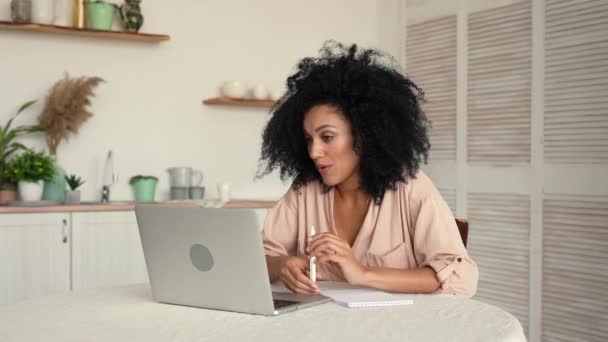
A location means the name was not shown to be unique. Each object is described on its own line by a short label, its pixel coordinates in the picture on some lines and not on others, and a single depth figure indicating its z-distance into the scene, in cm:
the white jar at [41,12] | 377
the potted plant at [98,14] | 388
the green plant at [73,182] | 384
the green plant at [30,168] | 362
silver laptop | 148
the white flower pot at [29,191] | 361
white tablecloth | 135
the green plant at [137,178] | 403
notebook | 161
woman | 190
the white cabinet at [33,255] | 339
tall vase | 377
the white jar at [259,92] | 431
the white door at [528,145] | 343
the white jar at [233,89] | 424
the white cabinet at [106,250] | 355
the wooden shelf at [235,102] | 420
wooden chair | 217
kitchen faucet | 399
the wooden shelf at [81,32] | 369
